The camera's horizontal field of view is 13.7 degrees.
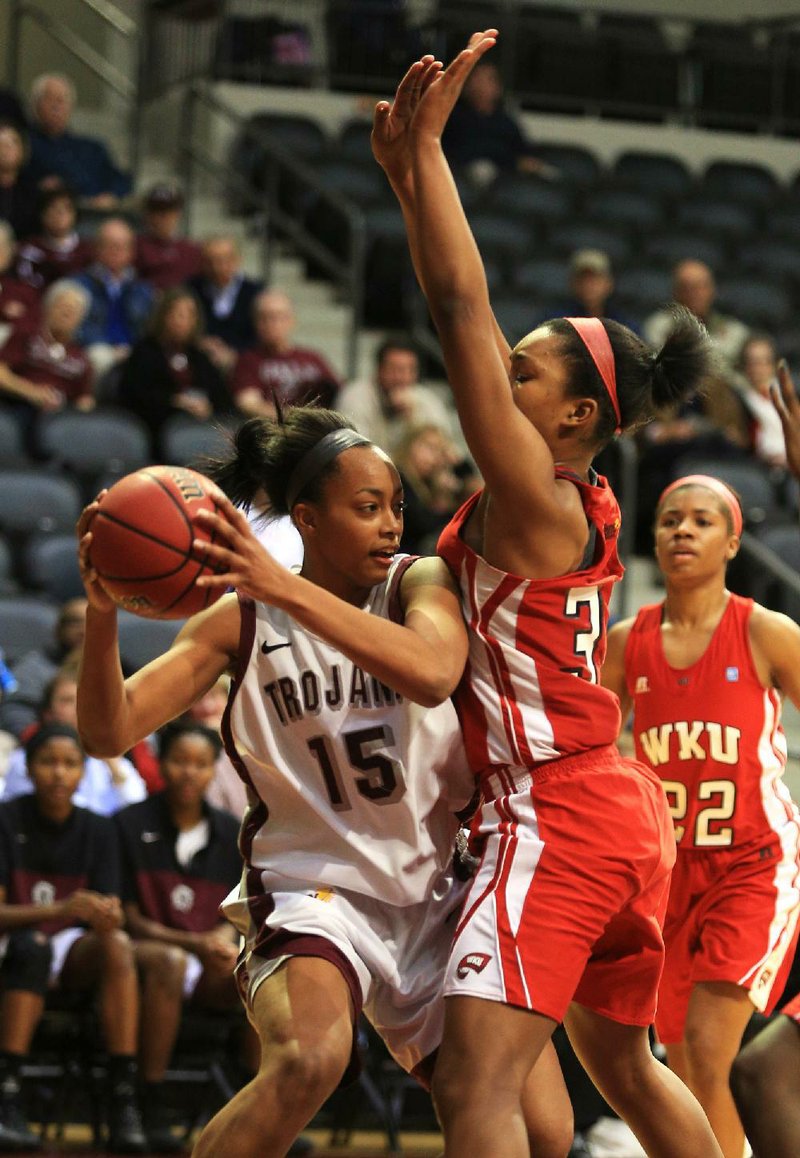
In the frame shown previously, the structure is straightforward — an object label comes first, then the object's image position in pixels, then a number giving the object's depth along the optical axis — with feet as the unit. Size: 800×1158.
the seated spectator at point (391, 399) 54.91
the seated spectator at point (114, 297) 60.33
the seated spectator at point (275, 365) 57.89
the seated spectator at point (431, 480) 49.90
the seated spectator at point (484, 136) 78.47
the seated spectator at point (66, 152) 67.63
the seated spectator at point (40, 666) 43.90
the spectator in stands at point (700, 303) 63.91
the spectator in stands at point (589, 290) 62.85
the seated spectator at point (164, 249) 63.59
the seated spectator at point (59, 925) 37.33
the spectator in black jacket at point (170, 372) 55.64
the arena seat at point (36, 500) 50.33
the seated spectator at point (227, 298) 62.07
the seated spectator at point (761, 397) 60.19
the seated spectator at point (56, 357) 55.64
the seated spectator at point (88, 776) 41.58
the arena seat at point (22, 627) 46.52
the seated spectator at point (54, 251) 61.24
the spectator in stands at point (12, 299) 57.43
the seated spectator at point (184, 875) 39.26
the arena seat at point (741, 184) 81.78
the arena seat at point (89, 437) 53.62
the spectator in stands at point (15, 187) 62.94
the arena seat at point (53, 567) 48.93
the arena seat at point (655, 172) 81.97
